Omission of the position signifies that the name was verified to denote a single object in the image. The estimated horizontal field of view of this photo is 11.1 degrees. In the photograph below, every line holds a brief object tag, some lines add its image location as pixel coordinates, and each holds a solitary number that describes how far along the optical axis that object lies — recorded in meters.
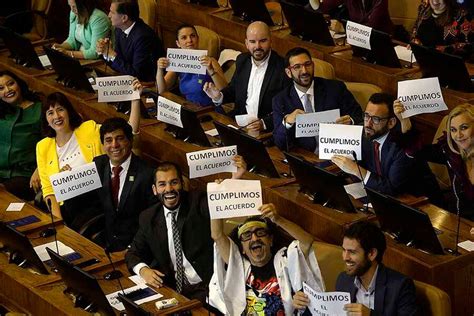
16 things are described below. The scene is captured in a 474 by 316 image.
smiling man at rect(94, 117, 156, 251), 12.77
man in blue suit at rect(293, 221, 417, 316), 9.98
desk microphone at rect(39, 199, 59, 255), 12.51
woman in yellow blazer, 13.43
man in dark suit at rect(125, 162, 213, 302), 11.70
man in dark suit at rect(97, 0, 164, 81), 15.78
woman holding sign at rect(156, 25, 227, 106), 14.40
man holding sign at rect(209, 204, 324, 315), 10.68
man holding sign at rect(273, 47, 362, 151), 13.06
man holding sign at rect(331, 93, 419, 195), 11.79
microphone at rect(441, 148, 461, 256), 10.85
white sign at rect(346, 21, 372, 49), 14.20
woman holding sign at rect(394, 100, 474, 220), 11.52
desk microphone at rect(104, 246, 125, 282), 11.52
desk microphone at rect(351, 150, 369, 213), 11.74
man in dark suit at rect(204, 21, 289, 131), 14.01
